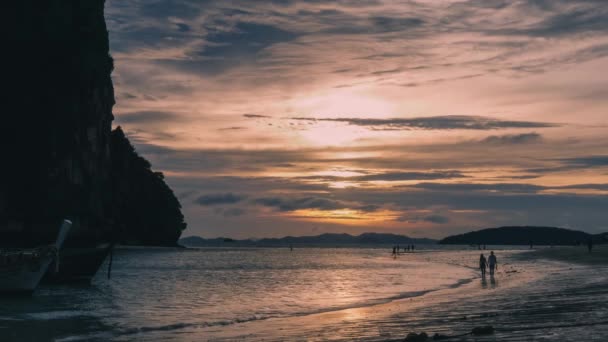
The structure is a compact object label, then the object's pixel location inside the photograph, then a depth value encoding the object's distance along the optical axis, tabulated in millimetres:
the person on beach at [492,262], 52375
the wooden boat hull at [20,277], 35750
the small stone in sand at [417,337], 16250
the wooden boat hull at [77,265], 45531
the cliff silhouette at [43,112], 73000
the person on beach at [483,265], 53000
